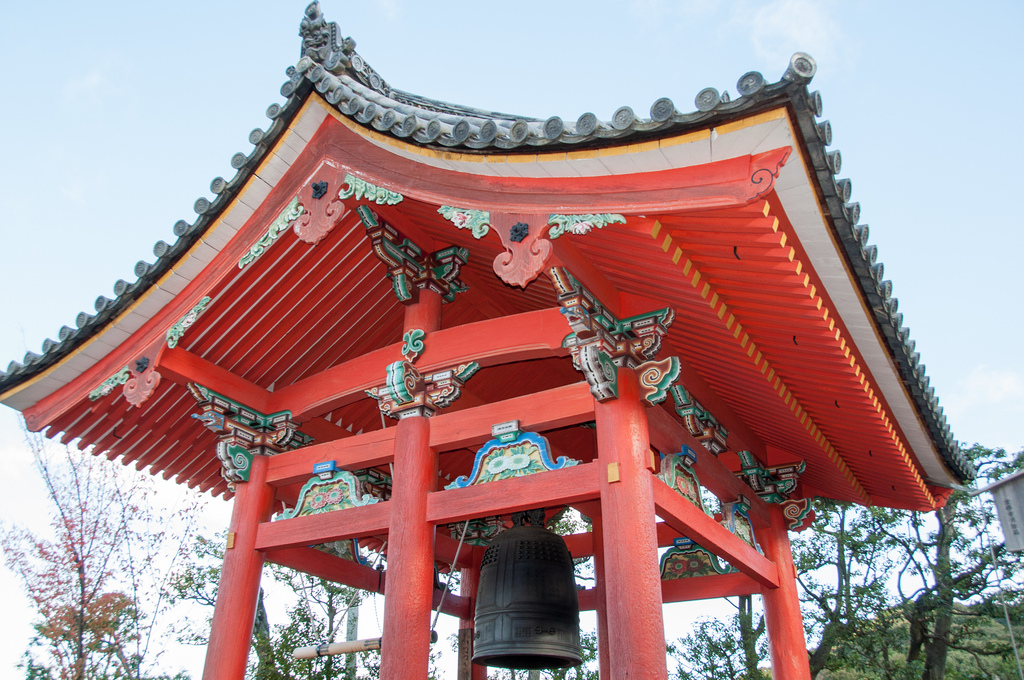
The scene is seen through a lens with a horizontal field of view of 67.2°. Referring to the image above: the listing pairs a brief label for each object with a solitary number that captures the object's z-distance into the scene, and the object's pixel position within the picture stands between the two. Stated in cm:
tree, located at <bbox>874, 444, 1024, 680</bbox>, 1288
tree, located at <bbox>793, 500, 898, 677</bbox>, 1338
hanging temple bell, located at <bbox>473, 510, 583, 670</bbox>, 560
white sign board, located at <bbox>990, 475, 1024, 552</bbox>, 460
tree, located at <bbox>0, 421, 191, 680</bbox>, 1108
